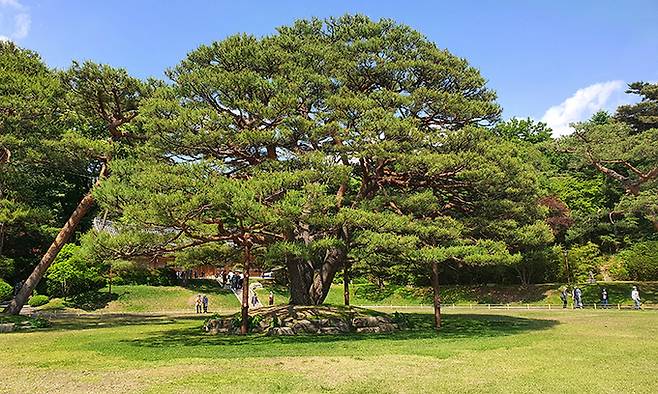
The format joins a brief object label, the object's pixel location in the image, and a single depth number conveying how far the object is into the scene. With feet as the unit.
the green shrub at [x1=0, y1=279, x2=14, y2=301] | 83.25
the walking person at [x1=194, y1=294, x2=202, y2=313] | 91.40
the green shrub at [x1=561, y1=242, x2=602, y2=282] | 106.32
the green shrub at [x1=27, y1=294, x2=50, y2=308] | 92.48
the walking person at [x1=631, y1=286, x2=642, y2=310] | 76.43
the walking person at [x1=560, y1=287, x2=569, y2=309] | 85.90
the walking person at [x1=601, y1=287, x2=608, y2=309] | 82.02
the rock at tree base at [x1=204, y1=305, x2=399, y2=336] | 51.13
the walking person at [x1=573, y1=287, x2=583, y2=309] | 83.17
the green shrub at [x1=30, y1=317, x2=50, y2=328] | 60.95
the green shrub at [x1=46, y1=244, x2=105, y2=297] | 91.35
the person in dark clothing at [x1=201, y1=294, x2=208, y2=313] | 90.15
